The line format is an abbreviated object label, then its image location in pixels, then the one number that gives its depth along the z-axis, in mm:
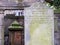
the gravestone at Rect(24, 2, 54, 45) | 4060
